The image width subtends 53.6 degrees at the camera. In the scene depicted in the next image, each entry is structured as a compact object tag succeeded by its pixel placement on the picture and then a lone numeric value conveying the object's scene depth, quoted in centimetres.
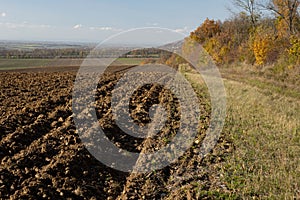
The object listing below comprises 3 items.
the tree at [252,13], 3966
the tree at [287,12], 3269
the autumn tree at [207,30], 5277
